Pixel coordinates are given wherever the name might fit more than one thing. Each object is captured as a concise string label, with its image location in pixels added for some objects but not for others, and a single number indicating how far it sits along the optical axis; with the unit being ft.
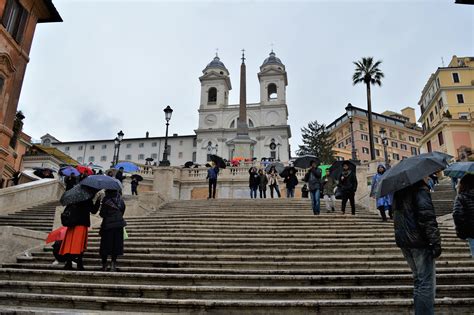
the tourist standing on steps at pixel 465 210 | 16.53
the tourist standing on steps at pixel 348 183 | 36.35
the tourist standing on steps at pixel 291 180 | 55.17
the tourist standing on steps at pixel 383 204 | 34.36
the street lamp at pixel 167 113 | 61.72
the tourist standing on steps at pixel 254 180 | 59.33
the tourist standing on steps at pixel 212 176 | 52.75
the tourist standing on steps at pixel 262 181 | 60.84
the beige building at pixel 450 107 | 127.13
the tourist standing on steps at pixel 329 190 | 39.93
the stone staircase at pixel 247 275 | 15.74
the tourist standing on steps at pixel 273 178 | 59.82
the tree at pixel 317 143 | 167.02
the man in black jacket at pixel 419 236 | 12.66
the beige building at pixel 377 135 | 234.79
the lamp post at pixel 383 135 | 78.06
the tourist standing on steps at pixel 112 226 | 21.38
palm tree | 112.47
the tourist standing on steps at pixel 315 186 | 37.98
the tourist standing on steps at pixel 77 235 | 21.48
